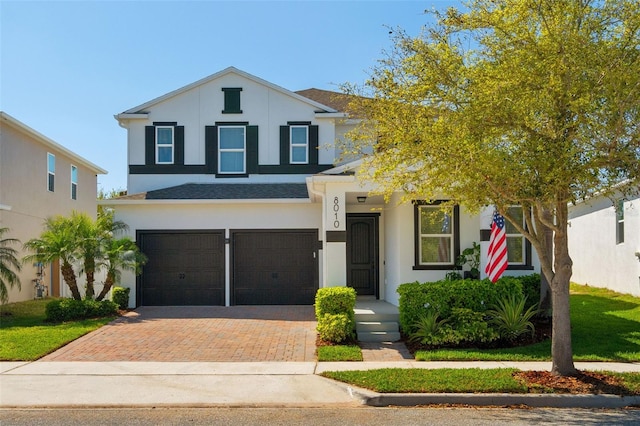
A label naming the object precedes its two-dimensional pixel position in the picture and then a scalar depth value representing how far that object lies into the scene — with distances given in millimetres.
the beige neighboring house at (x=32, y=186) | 17891
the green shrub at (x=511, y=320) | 11203
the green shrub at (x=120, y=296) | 15711
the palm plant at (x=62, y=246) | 14742
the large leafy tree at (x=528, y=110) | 7523
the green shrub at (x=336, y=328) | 11414
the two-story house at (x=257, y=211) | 13953
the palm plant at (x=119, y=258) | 15172
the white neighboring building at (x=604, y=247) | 17469
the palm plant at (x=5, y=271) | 14008
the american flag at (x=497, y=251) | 11781
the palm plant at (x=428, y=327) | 11148
